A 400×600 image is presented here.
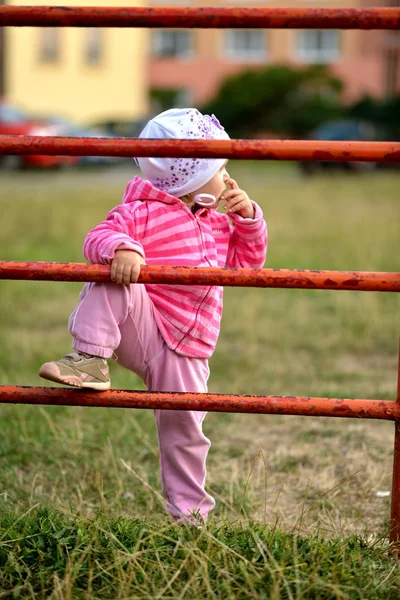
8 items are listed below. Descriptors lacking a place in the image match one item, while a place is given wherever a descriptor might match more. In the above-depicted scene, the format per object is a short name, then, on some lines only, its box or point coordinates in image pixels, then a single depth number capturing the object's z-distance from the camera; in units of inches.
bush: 1901.7
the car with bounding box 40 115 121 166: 1290.2
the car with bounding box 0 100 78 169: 1192.5
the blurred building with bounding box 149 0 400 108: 2373.7
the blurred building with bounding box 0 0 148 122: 2118.6
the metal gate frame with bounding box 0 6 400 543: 157.2
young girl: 176.2
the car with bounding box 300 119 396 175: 1219.4
